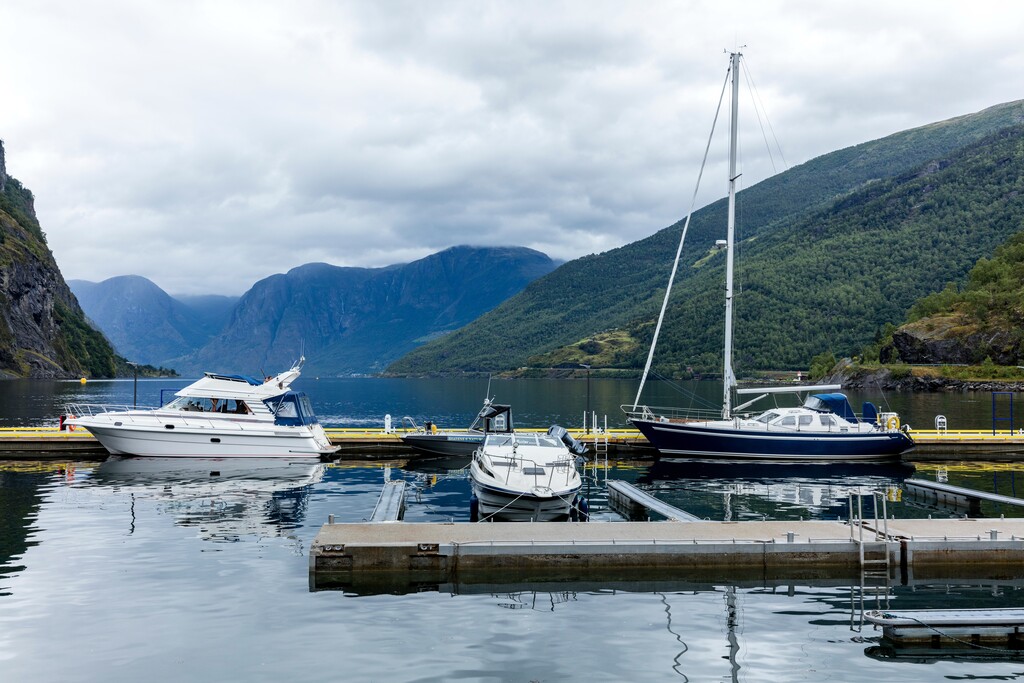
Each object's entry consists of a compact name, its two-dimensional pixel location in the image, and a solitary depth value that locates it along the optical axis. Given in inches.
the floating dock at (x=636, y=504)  1046.4
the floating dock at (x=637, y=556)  786.2
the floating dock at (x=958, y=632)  615.2
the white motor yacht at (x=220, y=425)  1768.0
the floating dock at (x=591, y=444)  1830.7
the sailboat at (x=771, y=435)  1802.4
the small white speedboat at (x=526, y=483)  1112.2
